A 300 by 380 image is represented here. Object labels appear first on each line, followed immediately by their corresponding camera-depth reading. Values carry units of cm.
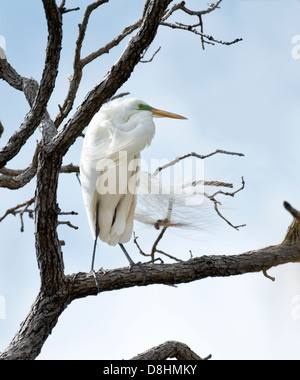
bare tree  428
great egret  615
